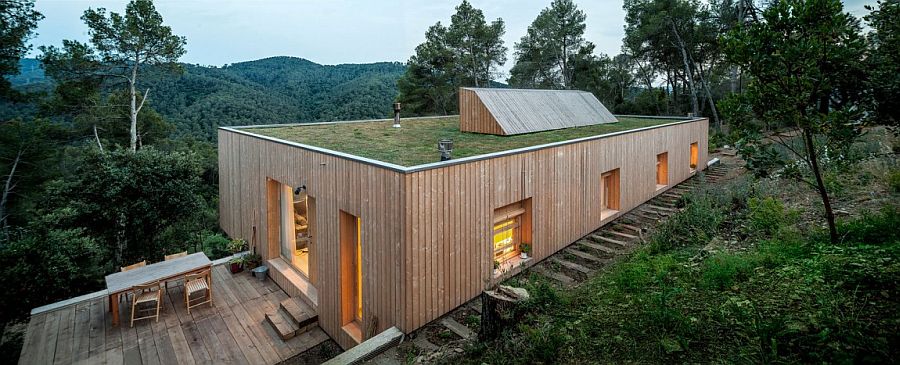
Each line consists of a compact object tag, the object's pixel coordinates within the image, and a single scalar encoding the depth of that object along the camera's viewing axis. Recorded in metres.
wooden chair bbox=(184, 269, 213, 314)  6.19
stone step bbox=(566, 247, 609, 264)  6.38
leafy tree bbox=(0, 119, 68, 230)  13.98
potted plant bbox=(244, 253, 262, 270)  7.68
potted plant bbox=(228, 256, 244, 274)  7.59
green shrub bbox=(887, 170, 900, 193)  6.29
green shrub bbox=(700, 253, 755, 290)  3.90
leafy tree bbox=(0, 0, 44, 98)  12.16
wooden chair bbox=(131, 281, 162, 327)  5.80
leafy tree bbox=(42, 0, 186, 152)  15.62
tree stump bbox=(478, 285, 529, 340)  3.86
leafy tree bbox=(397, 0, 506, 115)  25.16
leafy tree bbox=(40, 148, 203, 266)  8.23
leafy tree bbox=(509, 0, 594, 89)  24.47
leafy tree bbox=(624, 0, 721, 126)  20.42
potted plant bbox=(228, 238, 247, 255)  8.19
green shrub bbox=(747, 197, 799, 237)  5.77
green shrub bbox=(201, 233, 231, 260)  9.43
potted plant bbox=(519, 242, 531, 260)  6.13
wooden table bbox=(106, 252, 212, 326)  5.75
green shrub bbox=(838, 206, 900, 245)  4.30
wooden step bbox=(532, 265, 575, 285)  5.77
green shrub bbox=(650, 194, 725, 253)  5.95
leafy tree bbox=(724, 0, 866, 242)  3.74
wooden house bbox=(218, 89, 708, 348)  4.59
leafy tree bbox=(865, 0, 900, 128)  3.29
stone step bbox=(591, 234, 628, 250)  6.97
